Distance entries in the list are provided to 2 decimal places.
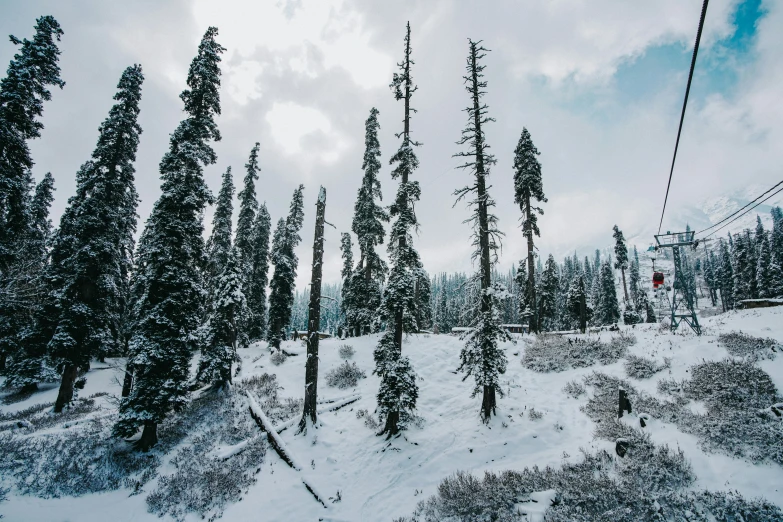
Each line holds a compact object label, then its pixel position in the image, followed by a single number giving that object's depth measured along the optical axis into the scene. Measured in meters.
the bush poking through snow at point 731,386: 9.34
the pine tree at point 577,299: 42.16
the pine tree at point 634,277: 71.38
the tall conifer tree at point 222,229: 28.09
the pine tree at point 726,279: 66.36
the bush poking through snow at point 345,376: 18.36
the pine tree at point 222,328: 18.44
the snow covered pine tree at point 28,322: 9.55
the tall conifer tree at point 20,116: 11.20
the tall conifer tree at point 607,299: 51.94
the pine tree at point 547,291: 47.34
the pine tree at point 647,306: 51.91
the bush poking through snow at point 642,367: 12.88
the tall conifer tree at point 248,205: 31.20
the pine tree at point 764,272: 48.28
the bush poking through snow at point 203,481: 8.66
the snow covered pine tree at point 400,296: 11.50
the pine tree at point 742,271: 53.62
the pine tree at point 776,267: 46.47
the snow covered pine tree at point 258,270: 37.41
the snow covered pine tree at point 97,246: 16.98
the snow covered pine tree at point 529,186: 25.55
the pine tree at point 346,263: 39.78
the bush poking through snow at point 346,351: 22.69
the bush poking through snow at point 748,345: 11.37
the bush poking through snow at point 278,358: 24.16
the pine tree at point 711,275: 88.00
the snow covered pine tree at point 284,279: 31.92
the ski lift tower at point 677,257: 16.75
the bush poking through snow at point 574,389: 13.20
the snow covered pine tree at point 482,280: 12.05
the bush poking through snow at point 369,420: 12.71
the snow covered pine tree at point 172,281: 11.98
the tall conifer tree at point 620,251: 48.81
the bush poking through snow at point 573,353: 15.88
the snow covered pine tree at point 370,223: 27.48
